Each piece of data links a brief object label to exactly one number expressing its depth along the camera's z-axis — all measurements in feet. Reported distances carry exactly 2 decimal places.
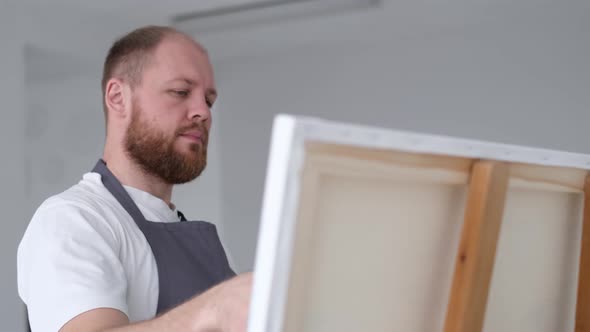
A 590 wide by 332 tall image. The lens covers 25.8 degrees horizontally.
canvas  3.82
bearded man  5.02
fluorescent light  15.93
